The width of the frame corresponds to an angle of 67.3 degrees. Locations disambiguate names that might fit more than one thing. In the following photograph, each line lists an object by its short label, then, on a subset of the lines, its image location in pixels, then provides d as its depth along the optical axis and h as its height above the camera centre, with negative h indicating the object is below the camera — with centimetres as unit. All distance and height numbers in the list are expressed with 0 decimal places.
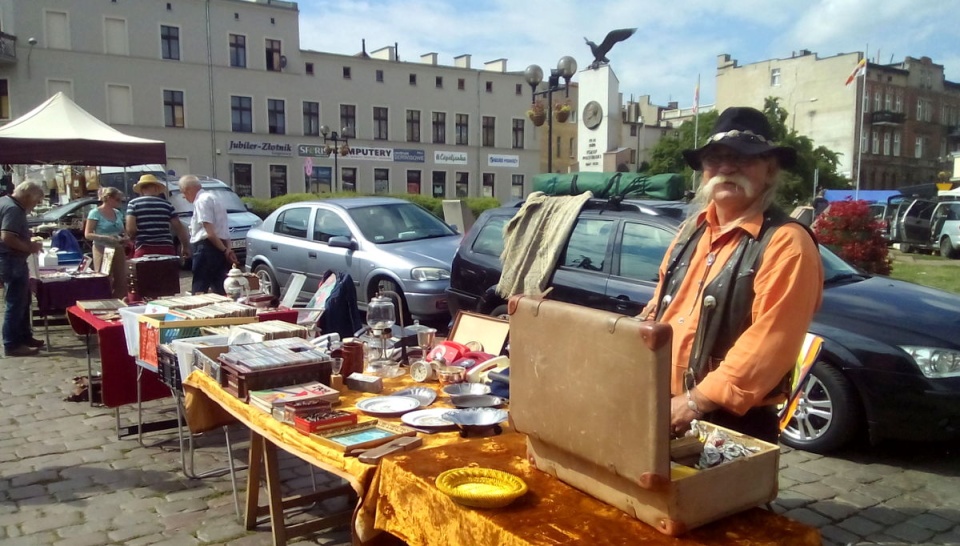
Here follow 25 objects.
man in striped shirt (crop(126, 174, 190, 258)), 839 -30
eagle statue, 1555 +328
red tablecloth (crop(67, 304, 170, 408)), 474 -118
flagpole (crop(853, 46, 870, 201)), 4984 +664
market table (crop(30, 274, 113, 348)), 795 -108
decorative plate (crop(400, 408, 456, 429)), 259 -83
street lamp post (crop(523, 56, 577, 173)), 1387 +236
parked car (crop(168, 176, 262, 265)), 1509 -45
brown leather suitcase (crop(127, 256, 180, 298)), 626 -72
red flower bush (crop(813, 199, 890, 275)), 991 -57
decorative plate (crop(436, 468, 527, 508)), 181 -76
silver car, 826 -67
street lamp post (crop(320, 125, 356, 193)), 3631 +282
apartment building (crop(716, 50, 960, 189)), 5400 +705
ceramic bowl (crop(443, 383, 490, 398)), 305 -83
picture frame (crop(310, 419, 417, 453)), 241 -83
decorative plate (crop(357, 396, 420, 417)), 282 -84
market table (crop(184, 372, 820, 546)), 164 -79
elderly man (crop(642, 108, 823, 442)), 196 -27
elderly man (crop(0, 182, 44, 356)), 731 -67
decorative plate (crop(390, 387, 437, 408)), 299 -85
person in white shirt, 794 -50
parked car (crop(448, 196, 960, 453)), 435 -85
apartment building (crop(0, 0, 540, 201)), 3447 +539
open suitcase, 151 -51
